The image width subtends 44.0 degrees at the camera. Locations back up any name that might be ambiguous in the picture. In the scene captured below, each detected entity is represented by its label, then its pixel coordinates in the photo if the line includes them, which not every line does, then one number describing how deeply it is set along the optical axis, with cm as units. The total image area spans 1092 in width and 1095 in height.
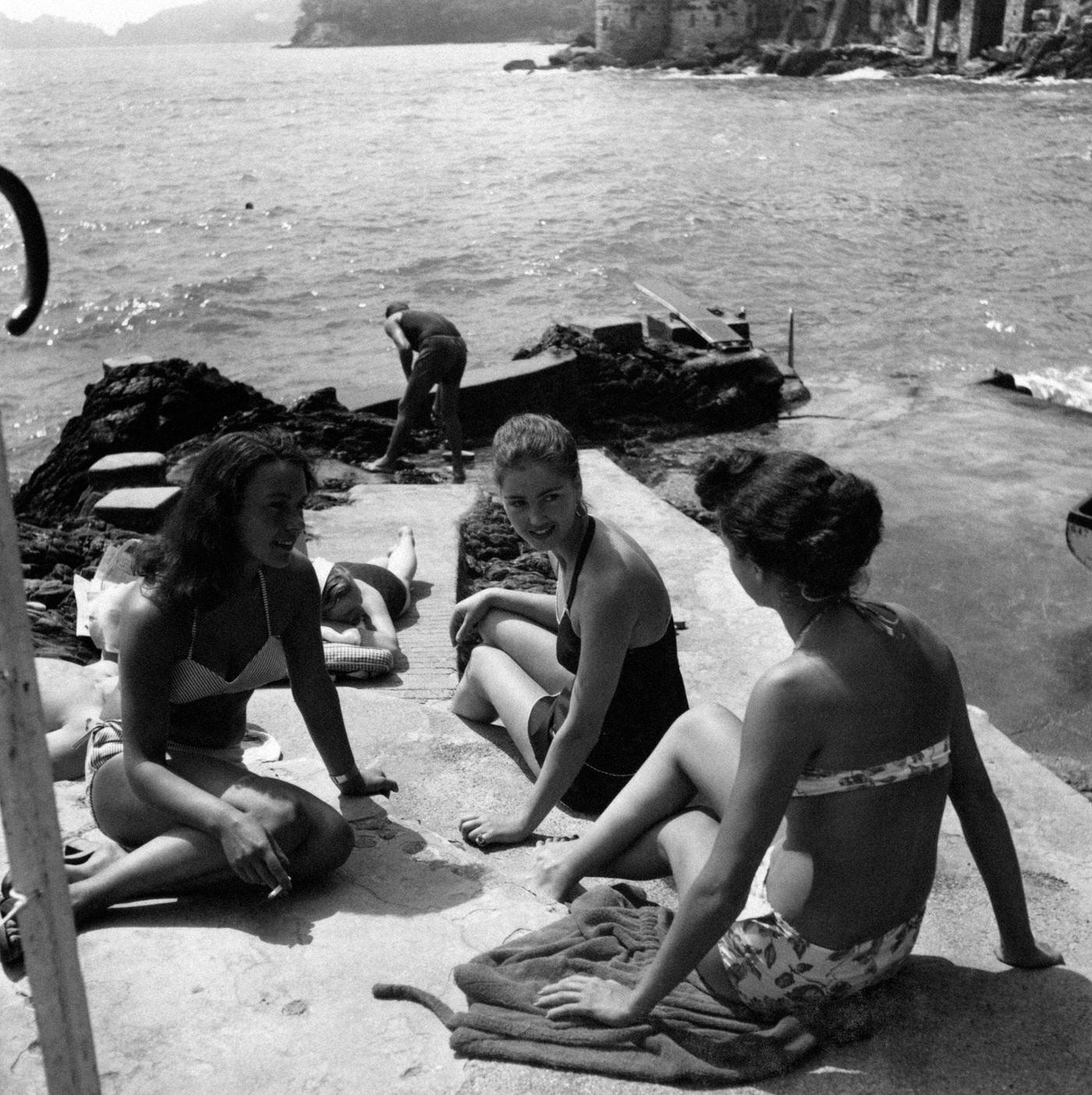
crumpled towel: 238
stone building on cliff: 6203
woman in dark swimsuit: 326
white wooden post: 130
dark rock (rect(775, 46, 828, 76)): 6756
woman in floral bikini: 227
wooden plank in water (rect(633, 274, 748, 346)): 1369
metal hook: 142
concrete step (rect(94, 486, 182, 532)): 723
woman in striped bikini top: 281
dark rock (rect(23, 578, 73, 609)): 595
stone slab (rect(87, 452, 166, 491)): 827
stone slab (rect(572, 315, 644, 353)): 1309
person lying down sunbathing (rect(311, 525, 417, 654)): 516
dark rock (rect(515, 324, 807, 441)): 1252
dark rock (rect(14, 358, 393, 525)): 926
